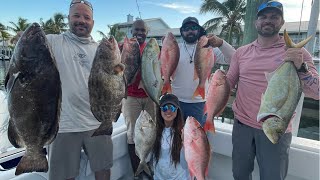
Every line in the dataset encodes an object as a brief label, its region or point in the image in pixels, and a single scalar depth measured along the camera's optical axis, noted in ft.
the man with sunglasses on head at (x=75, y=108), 6.14
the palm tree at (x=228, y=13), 67.65
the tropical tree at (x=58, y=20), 106.29
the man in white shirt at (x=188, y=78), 8.38
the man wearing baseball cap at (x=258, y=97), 6.24
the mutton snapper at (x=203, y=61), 6.76
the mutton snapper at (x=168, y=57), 7.21
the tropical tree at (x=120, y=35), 89.17
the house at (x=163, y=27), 53.11
